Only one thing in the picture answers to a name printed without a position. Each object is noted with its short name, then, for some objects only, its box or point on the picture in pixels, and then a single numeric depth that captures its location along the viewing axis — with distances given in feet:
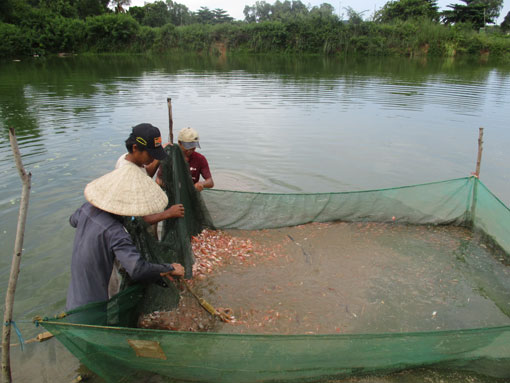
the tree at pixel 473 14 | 141.69
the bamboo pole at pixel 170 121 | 14.53
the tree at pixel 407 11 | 133.18
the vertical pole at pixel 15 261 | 6.98
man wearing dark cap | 8.88
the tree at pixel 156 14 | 180.18
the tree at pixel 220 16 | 255.09
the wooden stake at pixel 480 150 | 16.07
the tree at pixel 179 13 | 219.18
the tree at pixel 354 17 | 127.95
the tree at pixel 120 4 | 173.78
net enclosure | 7.47
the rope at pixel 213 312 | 11.26
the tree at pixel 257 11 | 241.96
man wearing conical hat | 7.32
